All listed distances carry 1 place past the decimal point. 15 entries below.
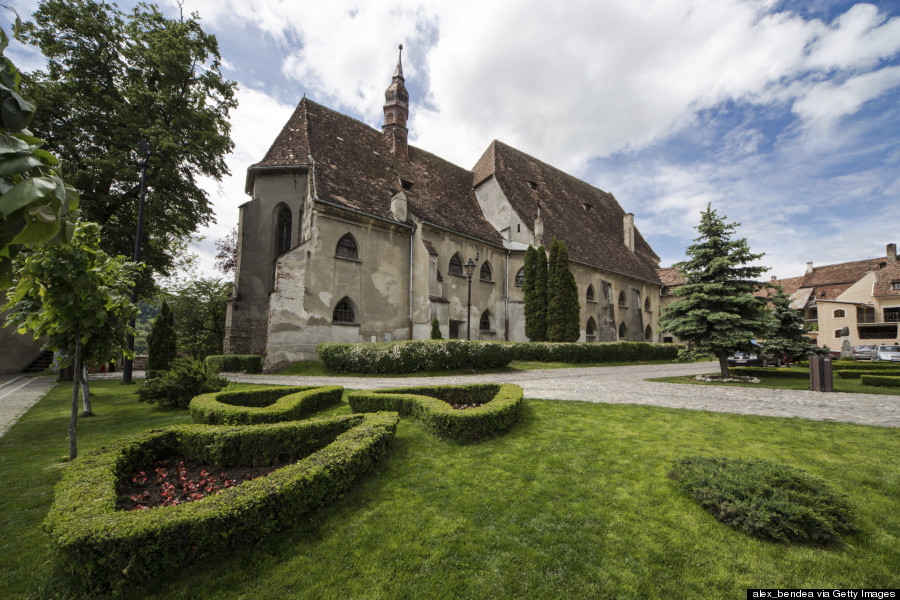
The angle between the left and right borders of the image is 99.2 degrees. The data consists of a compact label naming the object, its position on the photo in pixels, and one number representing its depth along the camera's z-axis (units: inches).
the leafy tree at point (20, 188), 43.0
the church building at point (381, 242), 691.4
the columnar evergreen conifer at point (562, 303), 885.8
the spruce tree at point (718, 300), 538.9
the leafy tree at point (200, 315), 1144.8
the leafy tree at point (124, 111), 630.5
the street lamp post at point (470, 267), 689.6
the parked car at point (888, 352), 1065.3
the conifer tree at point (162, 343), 569.3
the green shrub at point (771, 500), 137.9
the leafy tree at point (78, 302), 197.2
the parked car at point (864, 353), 1247.5
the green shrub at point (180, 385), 367.2
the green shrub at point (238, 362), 670.5
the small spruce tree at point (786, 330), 596.4
